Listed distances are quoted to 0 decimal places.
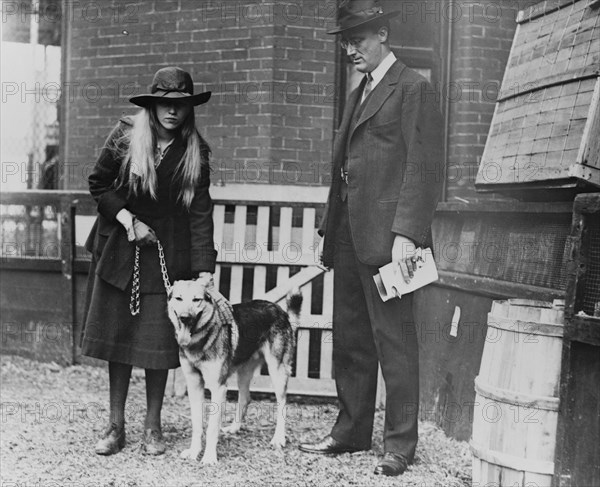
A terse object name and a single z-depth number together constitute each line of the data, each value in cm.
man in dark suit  439
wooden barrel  363
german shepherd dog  451
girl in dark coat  468
